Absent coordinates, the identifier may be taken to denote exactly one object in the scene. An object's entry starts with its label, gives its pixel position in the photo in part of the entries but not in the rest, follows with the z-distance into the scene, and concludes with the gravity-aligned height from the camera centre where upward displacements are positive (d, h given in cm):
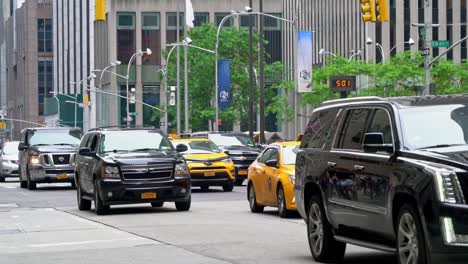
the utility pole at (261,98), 6098 +193
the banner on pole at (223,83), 6819 +298
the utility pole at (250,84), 6275 +266
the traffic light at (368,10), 3484 +347
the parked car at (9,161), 5109 -83
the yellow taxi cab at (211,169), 3647 -87
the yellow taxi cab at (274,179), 2372 -80
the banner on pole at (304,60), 5184 +315
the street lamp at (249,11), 5819 +612
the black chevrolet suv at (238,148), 4219 -32
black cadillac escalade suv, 1108 -40
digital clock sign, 4138 +177
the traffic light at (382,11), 3388 +338
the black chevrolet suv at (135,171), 2539 -65
